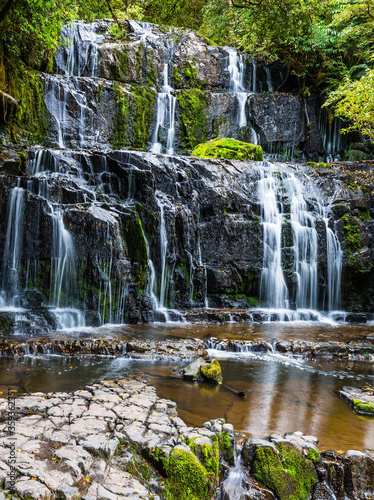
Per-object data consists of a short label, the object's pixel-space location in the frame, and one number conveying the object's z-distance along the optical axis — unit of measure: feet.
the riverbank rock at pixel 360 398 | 15.88
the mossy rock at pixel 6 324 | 24.80
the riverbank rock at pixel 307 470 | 10.97
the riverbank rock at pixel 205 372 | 18.56
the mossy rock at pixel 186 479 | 10.05
